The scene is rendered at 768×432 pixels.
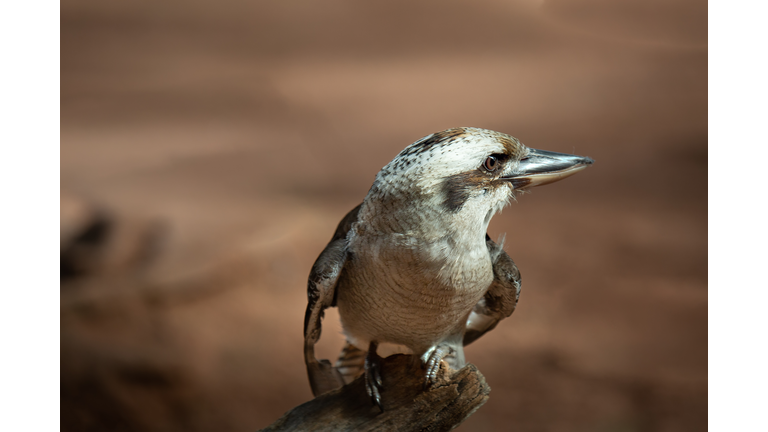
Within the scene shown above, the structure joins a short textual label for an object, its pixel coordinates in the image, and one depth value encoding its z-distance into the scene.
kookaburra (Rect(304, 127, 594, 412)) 3.96
